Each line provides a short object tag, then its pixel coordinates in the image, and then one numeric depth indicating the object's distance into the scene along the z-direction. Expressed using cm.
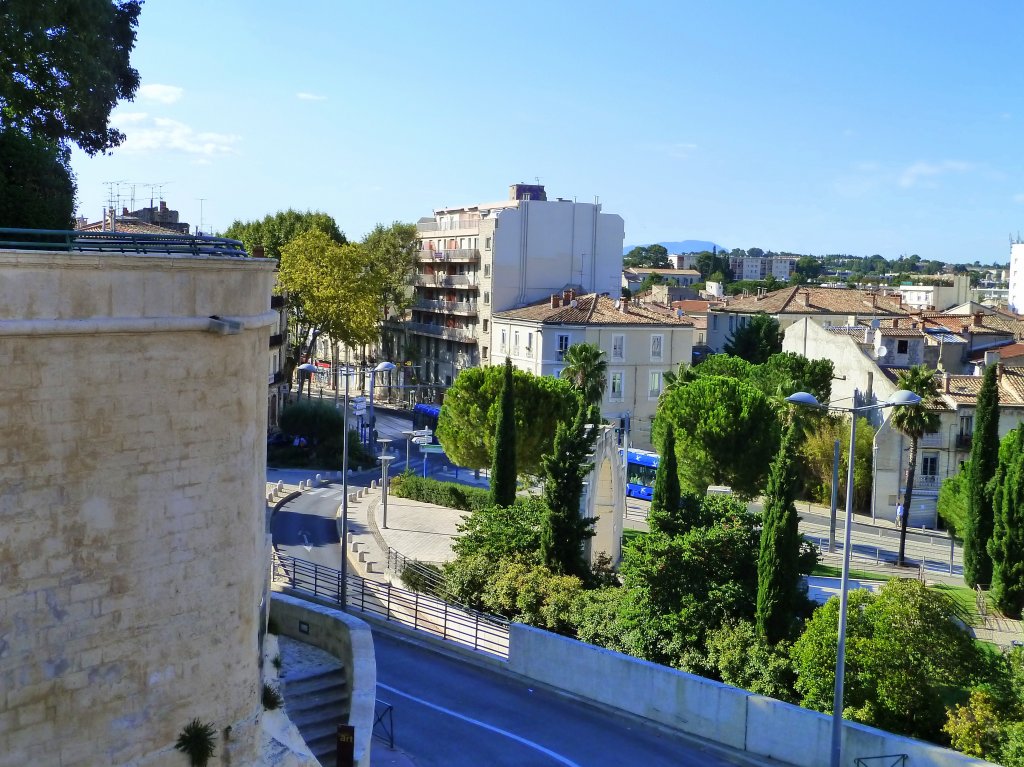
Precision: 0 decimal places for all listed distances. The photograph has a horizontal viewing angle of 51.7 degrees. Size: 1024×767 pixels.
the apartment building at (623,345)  5859
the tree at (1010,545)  3131
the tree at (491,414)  4169
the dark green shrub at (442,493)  4212
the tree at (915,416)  3925
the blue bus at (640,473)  4994
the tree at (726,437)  4141
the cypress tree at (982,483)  3353
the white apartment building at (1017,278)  10306
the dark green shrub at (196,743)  1123
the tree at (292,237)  6450
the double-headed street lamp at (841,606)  1573
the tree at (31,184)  1309
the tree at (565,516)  2558
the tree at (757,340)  7094
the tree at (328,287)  6244
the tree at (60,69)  1939
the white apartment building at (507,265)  7050
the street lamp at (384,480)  3725
